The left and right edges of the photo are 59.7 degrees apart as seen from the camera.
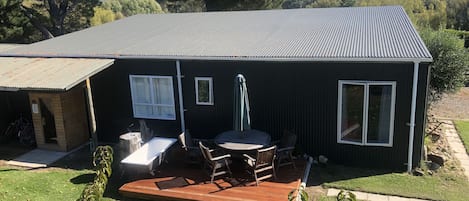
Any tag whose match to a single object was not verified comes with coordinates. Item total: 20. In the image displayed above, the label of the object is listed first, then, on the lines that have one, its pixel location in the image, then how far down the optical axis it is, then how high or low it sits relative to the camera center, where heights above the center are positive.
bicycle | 12.72 -4.04
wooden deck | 8.56 -4.08
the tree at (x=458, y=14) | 32.69 -2.20
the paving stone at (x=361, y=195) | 8.74 -4.32
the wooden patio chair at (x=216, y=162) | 9.13 -3.67
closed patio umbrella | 9.42 -2.56
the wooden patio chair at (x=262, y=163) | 8.91 -3.68
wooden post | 10.90 -3.02
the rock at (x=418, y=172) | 9.73 -4.28
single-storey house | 9.69 -2.18
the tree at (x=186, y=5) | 32.28 -0.72
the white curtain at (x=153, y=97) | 11.77 -2.82
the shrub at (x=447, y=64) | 14.05 -2.59
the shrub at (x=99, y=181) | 5.07 -2.34
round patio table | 9.50 -3.40
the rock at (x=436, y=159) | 10.40 -4.27
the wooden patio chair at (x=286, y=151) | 9.75 -3.69
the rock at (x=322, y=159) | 10.36 -4.13
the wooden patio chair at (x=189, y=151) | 10.19 -3.77
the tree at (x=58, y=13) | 33.09 -0.99
